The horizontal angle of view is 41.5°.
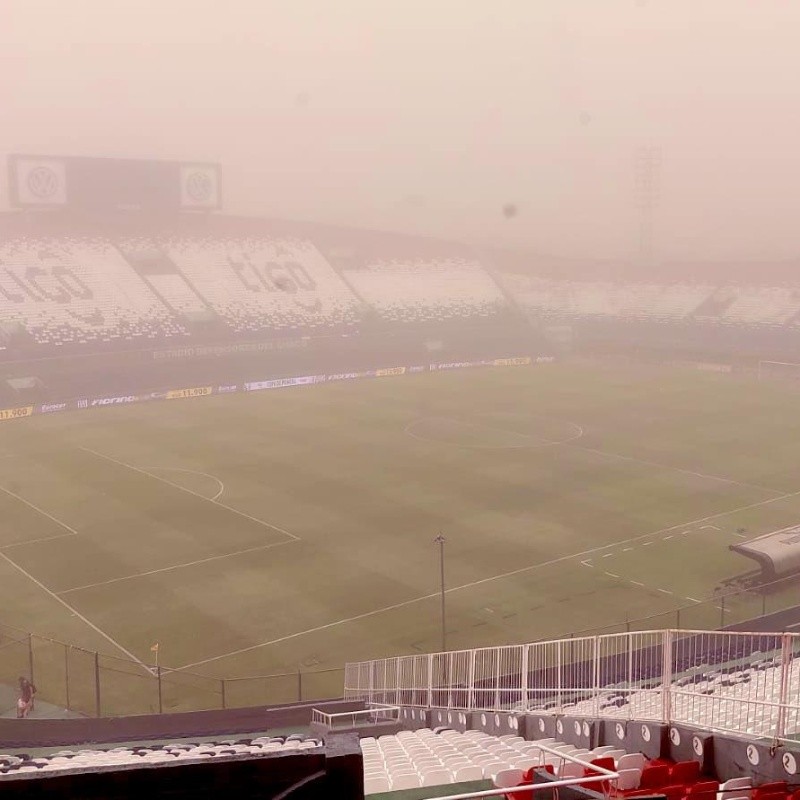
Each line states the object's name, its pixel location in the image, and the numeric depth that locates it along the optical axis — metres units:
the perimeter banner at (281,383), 77.51
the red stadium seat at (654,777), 9.16
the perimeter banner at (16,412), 65.50
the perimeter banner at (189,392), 73.94
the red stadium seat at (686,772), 9.55
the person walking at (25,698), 23.97
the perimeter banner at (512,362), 93.12
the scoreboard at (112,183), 94.69
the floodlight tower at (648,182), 126.31
